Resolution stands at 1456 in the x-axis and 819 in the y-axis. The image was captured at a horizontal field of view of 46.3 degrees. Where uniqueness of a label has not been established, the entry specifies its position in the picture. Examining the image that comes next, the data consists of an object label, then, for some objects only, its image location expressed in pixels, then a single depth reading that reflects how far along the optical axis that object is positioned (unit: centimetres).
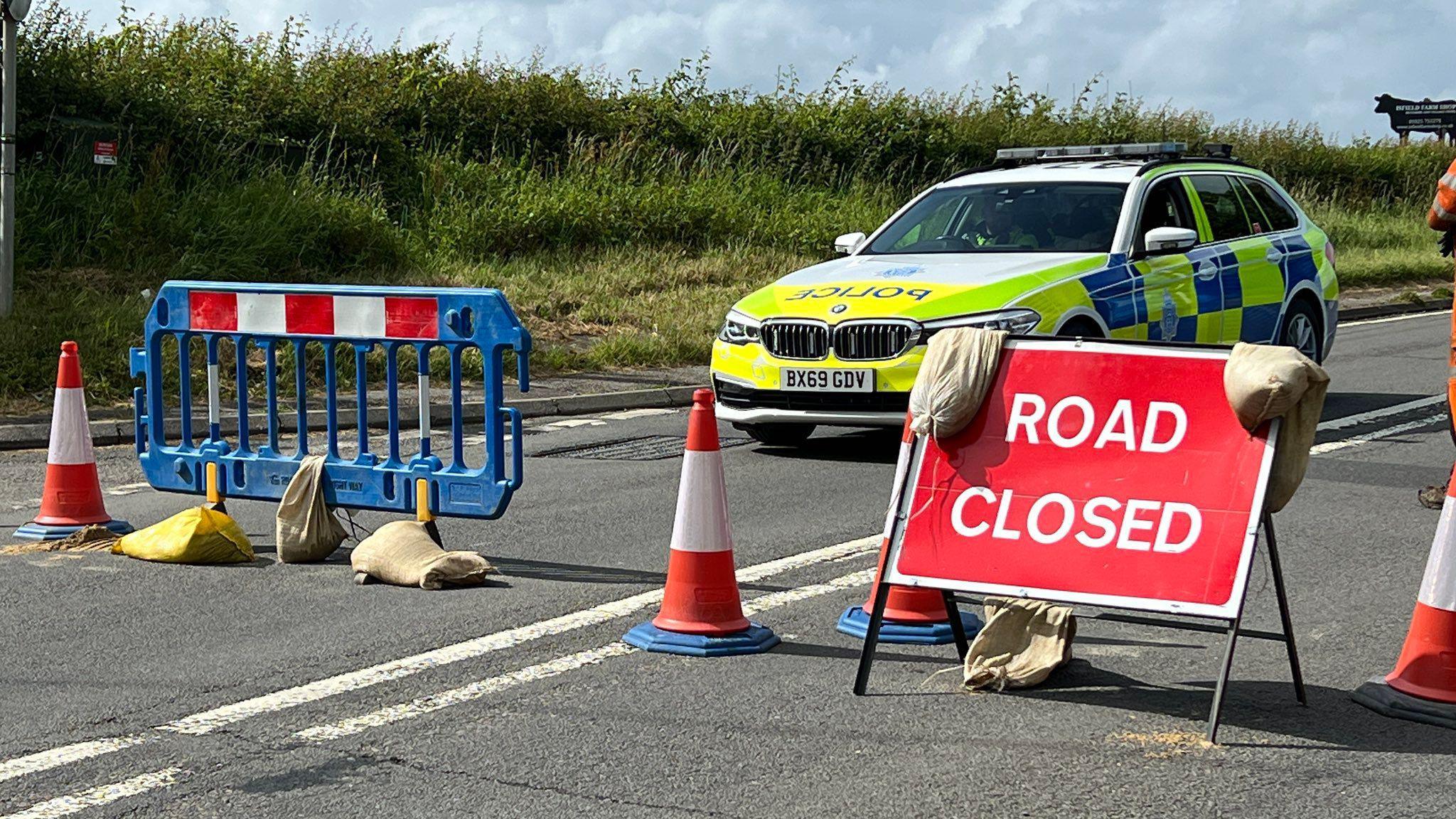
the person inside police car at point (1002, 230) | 1070
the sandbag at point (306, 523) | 722
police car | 948
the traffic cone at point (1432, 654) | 496
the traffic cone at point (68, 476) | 769
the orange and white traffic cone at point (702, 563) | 573
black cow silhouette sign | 4134
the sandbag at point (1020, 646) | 520
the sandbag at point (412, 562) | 666
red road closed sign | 494
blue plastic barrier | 697
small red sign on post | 1598
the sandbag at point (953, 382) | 531
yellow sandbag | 715
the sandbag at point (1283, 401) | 486
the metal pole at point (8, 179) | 1268
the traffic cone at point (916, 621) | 575
